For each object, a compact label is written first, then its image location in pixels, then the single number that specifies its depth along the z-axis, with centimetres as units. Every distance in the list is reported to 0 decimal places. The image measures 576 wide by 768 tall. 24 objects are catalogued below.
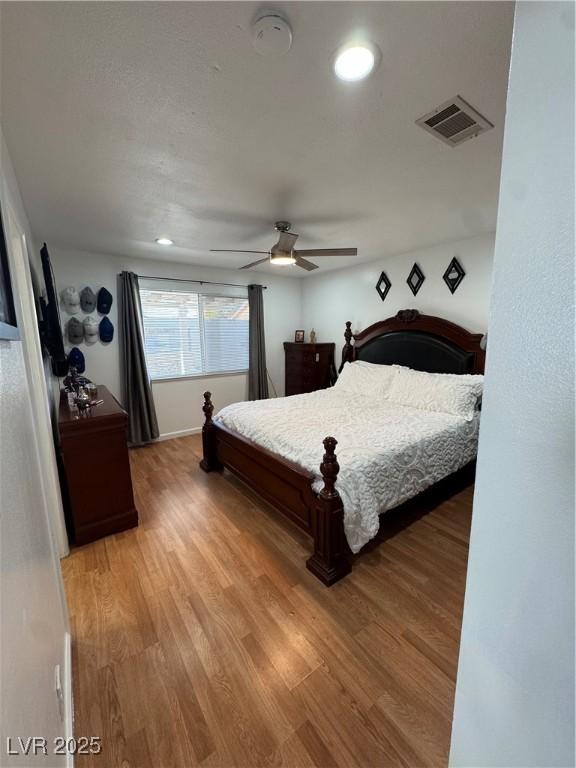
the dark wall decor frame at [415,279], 368
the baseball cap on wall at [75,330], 345
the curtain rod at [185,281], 393
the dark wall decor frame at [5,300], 78
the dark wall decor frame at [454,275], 333
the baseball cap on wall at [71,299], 337
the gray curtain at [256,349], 475
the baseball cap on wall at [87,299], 350
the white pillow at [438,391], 280
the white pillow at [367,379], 357
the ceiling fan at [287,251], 245
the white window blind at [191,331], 409
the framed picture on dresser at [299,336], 523
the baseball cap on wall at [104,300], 360
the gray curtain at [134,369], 374
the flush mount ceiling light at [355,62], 102
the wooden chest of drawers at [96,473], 212
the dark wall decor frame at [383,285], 405
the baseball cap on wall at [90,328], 354
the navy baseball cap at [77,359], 346
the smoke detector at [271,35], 91
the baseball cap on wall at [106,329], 365
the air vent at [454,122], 129
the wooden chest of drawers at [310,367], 465
